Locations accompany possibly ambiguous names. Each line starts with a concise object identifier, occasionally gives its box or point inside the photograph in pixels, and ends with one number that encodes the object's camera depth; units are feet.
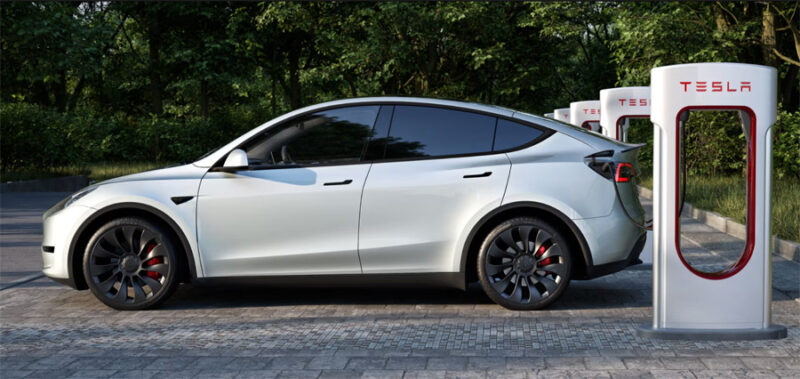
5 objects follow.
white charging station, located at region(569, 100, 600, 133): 46.75
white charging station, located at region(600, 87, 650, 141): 36.37
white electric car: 22.84
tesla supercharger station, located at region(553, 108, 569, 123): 63.85
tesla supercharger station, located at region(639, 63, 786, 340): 19.74
